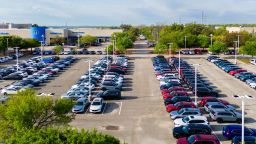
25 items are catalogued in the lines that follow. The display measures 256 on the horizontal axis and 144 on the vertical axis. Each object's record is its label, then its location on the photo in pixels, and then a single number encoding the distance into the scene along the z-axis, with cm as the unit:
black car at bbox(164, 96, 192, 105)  2317
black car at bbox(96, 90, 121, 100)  2542
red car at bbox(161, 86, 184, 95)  2623
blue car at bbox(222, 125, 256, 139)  1706
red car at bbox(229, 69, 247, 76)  3551
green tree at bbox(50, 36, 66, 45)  7737
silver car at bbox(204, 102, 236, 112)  2149
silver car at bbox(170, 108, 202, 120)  2006
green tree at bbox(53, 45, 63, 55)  5593
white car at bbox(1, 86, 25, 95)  2739
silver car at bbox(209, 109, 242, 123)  1998
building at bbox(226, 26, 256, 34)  8447
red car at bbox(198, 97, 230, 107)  2317
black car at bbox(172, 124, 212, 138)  1709
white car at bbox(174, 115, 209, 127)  1859
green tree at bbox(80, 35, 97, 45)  7531
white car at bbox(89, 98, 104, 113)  2199
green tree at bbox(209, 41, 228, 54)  5426
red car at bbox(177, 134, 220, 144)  1543
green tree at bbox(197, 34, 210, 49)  6282
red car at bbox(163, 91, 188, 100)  2456
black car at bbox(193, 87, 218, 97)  2621
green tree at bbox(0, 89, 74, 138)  1419
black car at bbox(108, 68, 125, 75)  3667
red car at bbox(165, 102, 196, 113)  2163
